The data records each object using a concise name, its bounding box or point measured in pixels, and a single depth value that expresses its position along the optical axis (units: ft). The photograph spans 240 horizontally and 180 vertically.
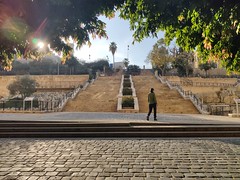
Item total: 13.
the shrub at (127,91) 66.33
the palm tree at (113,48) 226.75
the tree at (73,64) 157.34
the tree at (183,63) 128.11
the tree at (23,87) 67.28
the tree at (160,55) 126.87
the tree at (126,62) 206.41
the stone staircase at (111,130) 21.21
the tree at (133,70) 157.97
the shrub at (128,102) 50.42
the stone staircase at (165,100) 49.33
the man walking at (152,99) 29.04
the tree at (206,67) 130.24
